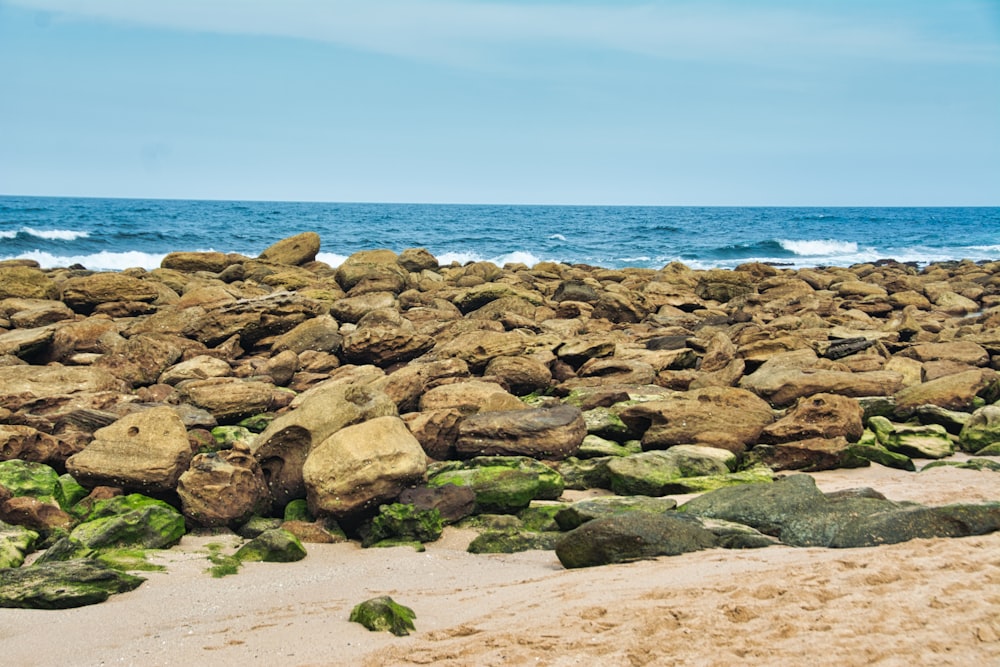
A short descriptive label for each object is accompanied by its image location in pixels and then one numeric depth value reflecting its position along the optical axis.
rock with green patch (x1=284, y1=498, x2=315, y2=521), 6.37
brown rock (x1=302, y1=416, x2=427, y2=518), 6.11
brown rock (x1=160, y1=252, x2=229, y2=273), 18.81
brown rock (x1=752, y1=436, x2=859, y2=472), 7.49
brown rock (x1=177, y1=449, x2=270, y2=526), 6.20
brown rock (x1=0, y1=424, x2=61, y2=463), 6.88
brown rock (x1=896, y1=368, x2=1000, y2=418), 9.17
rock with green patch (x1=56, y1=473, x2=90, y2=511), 6.48
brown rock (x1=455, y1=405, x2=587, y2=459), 7.42
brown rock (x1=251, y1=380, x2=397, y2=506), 6.72
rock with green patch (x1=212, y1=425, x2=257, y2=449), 7.73
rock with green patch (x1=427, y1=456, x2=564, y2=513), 6.53
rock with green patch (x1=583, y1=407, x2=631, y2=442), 8.18
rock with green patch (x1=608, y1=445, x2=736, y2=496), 6.89
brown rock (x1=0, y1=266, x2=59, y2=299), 13.73
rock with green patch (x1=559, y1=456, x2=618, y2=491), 7.13
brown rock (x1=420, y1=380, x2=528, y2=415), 8.34
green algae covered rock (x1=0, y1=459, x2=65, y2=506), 6.38
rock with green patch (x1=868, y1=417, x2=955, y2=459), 7.98
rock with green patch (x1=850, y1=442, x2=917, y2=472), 7.47
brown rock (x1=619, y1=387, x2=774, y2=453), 7.83
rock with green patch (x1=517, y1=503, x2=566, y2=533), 6.23
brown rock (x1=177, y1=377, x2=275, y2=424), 8.27
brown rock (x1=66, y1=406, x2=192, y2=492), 6.45
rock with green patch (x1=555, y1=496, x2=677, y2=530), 5.98
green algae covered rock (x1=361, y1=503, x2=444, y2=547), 5.96
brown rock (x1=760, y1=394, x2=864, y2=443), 7.75
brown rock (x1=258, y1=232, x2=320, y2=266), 20.23
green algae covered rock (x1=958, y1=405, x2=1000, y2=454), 8.11
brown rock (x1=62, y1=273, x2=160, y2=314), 13.29
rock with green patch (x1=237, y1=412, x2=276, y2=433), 8.23
